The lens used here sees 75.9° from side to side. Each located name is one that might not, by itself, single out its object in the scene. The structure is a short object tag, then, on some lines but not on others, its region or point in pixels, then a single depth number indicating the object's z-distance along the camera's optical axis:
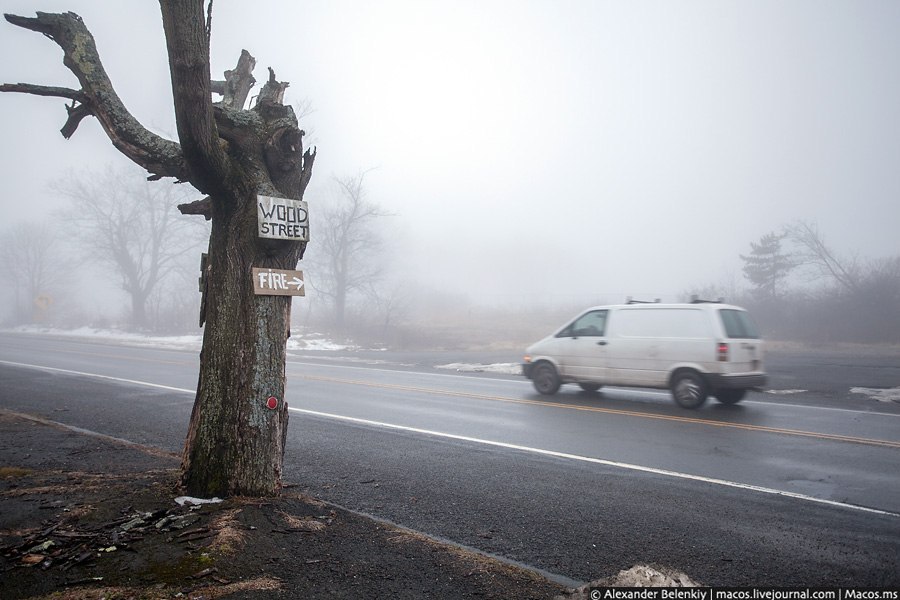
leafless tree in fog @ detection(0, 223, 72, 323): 61.94
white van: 11.09
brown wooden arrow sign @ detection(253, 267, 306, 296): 4.92
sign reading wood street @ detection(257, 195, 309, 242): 4.97
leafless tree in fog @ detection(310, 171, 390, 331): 37.76
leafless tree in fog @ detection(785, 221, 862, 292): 31.25
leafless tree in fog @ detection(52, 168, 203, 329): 42.62
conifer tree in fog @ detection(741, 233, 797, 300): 41.03
